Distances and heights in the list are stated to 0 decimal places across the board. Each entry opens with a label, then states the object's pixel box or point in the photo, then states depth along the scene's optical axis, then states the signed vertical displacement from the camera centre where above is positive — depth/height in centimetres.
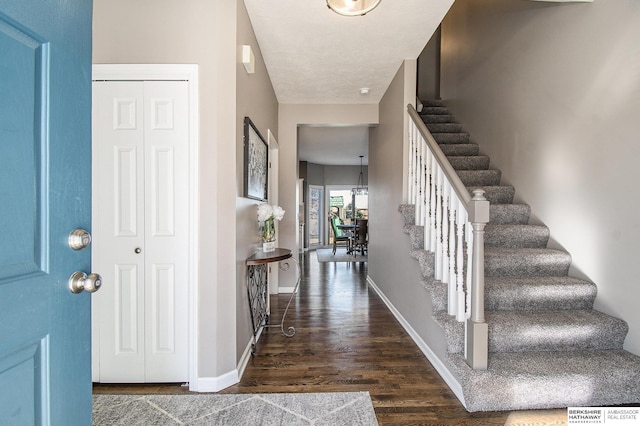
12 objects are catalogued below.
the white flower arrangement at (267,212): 266 -1
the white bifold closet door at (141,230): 202 -13
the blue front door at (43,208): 66 +0
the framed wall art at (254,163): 233 +42
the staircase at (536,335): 179 -82
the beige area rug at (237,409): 174 -120
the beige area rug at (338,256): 747 -120
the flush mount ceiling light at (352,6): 180 +123
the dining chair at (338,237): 852 -75
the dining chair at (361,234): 769 -57
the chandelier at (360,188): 1039 +81
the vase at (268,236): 277 -23
